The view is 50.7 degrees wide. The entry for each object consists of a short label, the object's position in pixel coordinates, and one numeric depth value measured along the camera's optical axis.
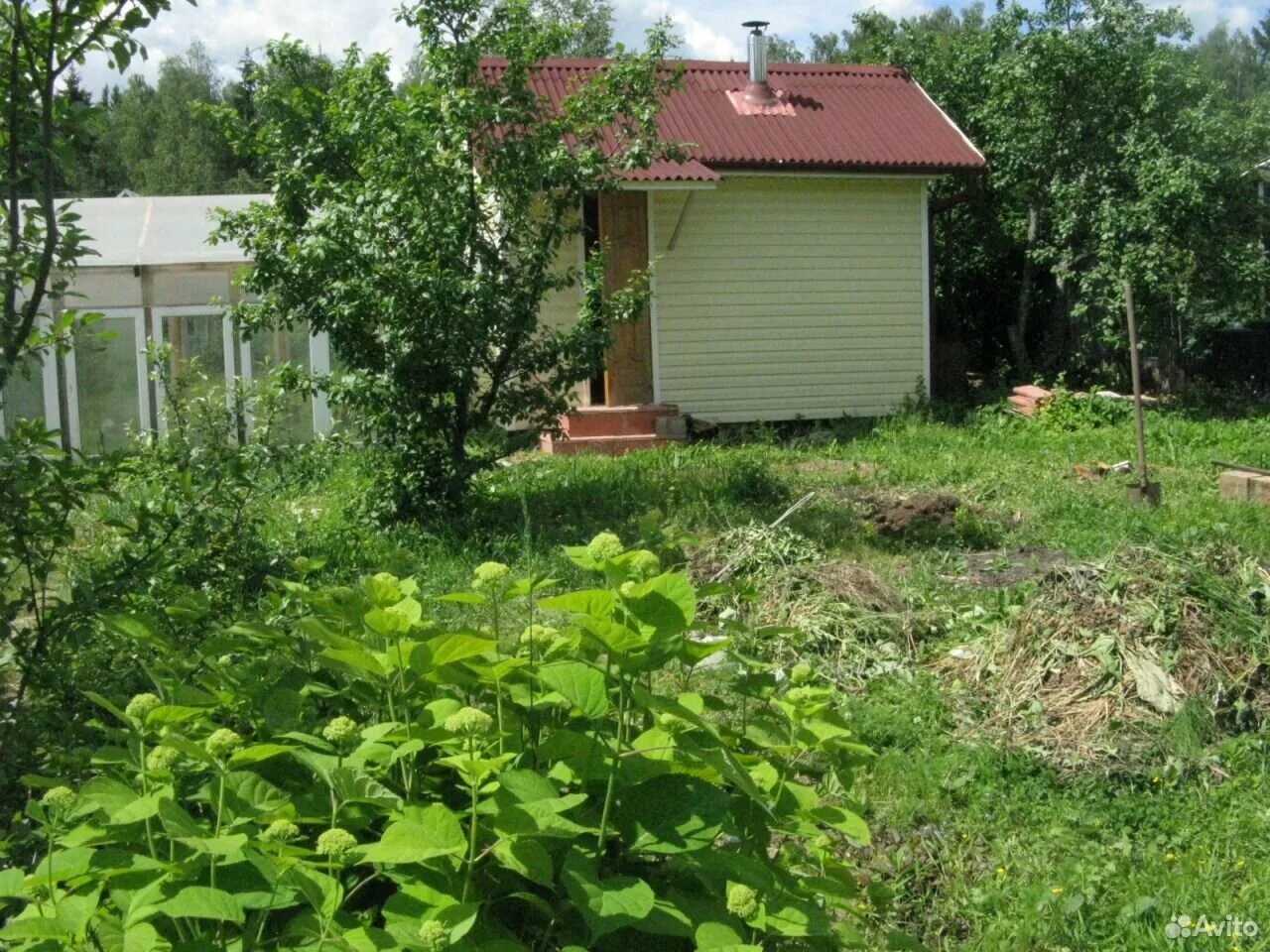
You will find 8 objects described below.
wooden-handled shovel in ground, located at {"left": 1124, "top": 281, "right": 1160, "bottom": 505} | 9.62
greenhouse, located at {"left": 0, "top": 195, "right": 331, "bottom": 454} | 14.55
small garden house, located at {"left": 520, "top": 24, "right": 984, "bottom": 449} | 15.10
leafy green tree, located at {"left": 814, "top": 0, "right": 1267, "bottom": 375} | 15.11
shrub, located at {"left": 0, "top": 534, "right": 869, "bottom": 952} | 1.94
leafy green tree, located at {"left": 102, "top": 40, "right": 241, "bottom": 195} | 49.84
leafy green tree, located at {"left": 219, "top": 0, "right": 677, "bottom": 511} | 9.08
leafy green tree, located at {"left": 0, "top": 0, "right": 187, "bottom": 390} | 3.50
